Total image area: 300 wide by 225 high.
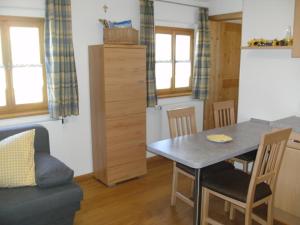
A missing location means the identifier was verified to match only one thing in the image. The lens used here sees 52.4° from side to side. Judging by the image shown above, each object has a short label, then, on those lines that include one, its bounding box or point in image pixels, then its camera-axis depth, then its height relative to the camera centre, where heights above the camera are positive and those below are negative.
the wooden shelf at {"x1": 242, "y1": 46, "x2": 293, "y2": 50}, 3.10 +0.14
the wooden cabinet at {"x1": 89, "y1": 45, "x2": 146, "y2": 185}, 3.37 -0.56
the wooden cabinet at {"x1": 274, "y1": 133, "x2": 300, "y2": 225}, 2.67 -1.12
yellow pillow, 2.44 -0.80
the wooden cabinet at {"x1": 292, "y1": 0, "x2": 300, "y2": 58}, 2.90 +0.26
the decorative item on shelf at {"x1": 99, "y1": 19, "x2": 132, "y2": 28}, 3.51 +0.43
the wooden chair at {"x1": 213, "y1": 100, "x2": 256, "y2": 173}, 3.47 -0.61
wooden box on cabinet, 3.47 +0.30
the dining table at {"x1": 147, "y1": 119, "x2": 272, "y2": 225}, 2.27 -0.71
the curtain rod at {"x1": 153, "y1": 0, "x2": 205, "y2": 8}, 4.25 +0.82
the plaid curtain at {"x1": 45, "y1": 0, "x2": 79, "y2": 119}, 3.18 +0.03
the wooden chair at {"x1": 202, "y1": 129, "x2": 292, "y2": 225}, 2.20 -0.96
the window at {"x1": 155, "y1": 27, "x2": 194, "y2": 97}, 4.45 +0.02
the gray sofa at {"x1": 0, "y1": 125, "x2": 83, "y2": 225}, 2.25 -1.04
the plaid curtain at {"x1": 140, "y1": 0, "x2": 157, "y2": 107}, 3.93 +0.29
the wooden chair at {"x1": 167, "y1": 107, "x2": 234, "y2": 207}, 2.85 -0.71
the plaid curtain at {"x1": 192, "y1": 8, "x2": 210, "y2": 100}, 4.57 +0.03
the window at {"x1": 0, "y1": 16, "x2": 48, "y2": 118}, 3.13 -0.06
